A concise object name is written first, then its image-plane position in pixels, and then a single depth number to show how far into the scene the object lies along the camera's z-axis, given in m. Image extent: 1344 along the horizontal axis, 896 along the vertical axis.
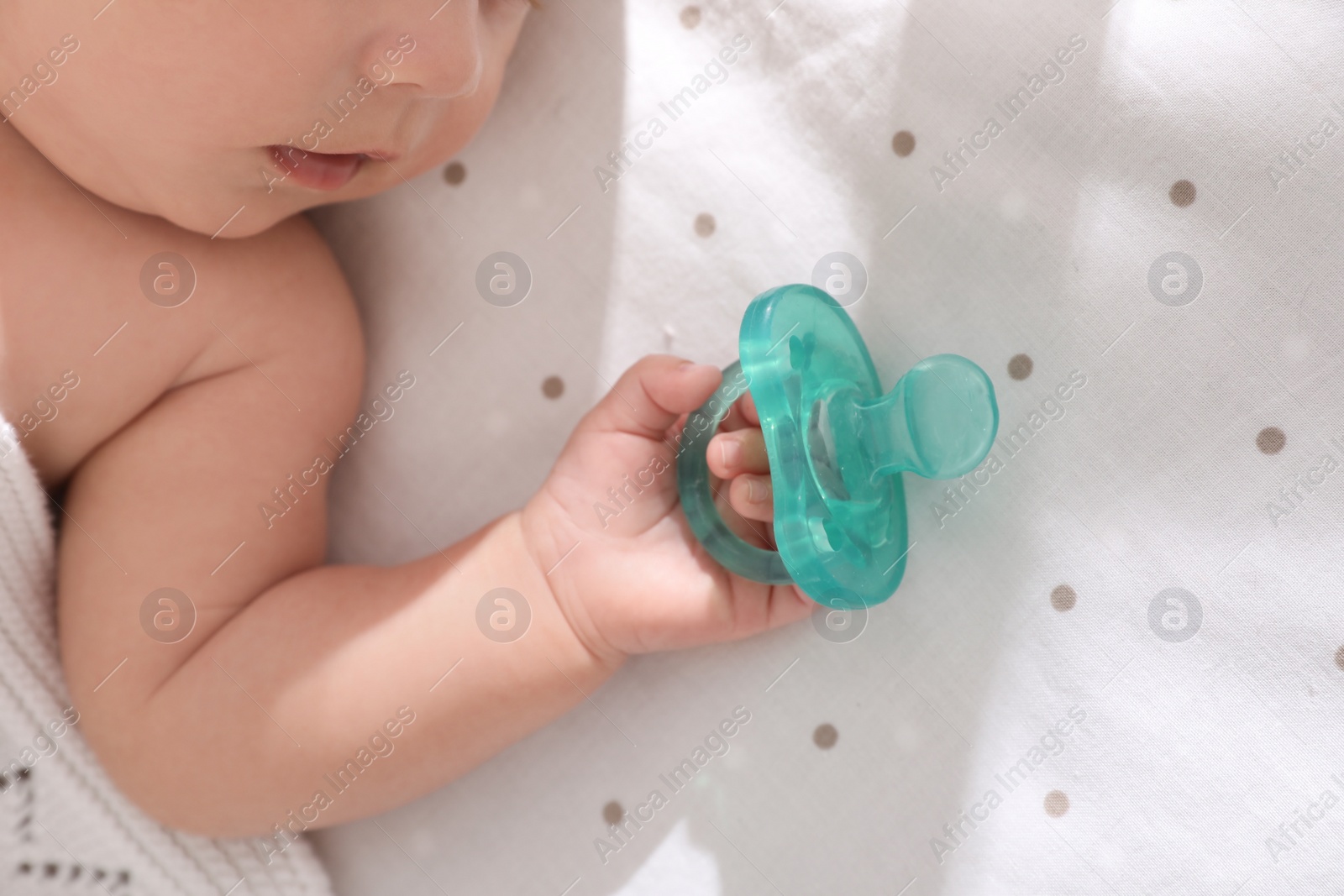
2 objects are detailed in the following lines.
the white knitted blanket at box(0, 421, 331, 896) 0.33
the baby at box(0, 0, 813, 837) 0.33
